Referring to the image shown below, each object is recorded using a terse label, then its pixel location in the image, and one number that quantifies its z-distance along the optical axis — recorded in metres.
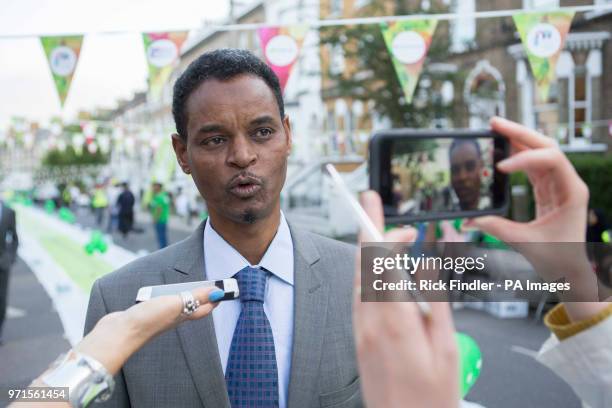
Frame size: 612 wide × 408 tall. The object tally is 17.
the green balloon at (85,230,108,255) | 6.96
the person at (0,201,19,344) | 6.49
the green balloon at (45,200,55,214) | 29.88
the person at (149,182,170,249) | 12.73
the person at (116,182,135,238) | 16.02
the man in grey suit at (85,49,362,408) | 1.61
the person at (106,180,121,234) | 17.97
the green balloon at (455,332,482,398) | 3.10
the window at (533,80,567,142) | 15.60
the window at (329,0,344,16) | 22.20
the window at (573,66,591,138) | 15.16
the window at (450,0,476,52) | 16.77
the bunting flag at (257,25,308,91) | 5.65
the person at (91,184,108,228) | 21.72
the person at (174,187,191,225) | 19.47
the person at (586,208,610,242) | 6.64
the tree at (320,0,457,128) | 14.63
